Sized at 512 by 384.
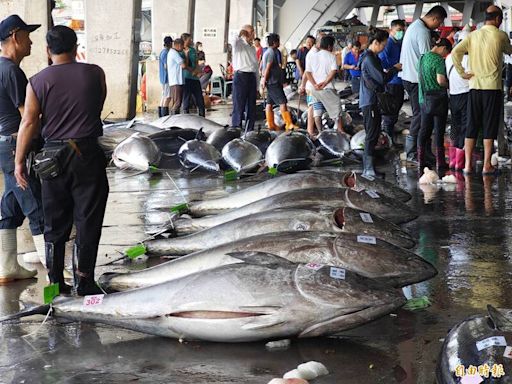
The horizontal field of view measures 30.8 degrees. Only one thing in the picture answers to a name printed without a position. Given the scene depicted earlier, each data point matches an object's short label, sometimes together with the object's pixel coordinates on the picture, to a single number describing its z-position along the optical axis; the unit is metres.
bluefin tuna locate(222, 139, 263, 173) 13.57
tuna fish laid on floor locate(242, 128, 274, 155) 14.44
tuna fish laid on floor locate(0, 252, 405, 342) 5.04
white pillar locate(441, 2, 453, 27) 70.62
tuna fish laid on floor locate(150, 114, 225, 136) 16.62
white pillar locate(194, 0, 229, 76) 36.72
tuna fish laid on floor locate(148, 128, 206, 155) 14.89
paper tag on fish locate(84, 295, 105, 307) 5.68
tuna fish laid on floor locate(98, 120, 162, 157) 15.48
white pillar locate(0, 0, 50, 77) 18.89
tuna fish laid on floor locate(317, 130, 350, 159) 14.60
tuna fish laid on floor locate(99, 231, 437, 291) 5.62
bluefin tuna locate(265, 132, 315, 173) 13.27
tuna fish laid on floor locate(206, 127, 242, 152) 14.74
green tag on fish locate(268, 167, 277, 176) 13.14
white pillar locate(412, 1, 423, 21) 74.88
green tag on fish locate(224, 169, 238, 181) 13.28
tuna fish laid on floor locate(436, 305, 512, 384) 3.77
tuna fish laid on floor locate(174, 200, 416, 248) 6.41
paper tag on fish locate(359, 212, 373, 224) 6.43
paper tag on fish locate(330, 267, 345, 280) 5.10
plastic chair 35.32
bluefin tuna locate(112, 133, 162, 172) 14.26
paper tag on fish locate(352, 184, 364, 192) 7.91
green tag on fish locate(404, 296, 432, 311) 6.00
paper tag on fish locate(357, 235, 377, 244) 5.75
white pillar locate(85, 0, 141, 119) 24.66
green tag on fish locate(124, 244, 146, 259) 7.58
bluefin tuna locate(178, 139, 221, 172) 13.86
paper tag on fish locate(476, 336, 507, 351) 3.92
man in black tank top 6.30
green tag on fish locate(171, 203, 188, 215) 9.12
